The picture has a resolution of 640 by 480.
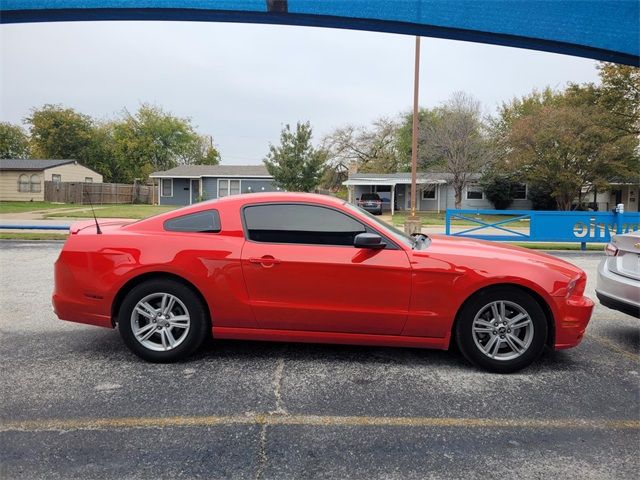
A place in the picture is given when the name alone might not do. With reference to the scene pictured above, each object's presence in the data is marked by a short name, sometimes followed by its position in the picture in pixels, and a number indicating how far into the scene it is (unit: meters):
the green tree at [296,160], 27.88
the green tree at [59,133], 50.50
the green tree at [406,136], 45.78
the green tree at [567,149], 25.73
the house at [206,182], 35.72
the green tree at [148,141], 50.75
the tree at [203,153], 57.41
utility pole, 15.40
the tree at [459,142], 29.12
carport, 32.31
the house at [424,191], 32.78
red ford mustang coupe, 3.66
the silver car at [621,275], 4.30
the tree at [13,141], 59.09
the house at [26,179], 34.81
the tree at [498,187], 32.34
